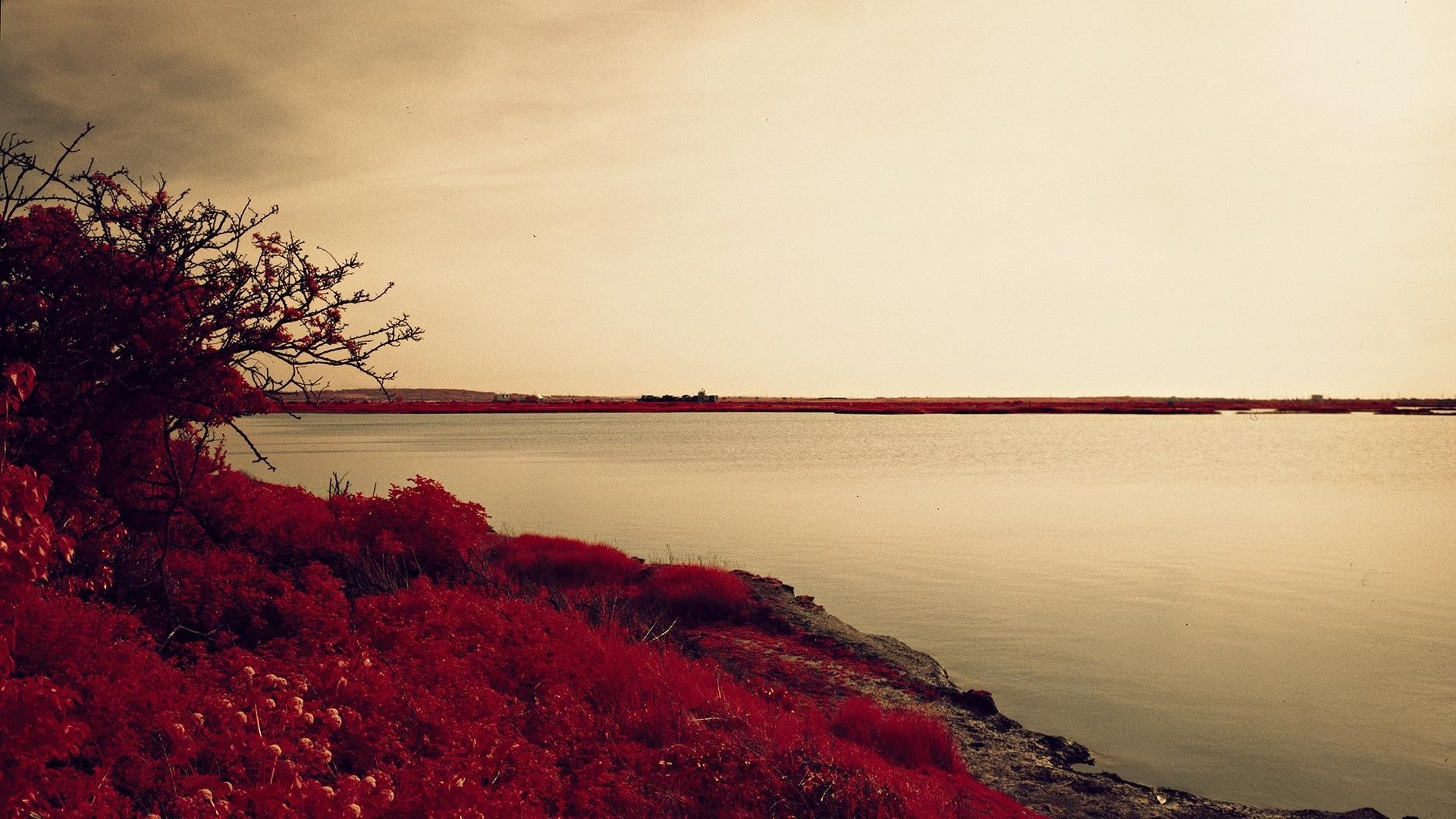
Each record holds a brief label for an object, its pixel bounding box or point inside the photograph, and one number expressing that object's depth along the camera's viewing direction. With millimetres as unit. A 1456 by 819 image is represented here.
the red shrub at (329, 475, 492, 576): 15203
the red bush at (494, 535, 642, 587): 20469
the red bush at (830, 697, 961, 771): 10188
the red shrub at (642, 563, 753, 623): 18047
